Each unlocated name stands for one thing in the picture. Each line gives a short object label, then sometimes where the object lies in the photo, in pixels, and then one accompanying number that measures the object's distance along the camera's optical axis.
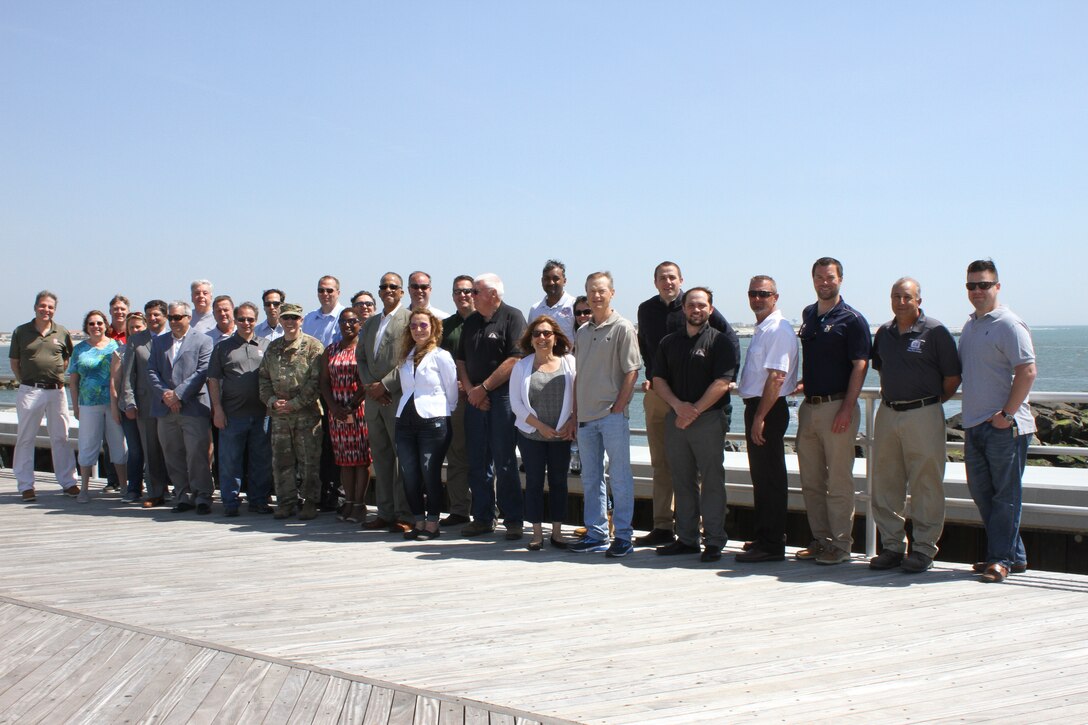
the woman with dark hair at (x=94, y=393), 8.80
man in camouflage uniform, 7.48
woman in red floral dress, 7.41
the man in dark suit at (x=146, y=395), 8.30
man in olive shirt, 8.92
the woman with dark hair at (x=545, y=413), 6.32
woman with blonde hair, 6.70
